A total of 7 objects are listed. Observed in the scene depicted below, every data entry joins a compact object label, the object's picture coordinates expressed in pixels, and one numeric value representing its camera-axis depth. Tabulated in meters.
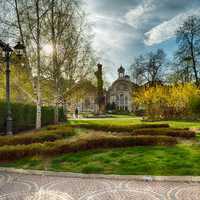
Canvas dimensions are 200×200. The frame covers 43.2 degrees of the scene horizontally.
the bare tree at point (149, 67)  50.53
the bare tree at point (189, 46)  35.97
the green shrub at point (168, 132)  12.08
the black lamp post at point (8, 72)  12.46
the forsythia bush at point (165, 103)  32.44
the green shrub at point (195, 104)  21.23
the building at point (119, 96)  79.93
